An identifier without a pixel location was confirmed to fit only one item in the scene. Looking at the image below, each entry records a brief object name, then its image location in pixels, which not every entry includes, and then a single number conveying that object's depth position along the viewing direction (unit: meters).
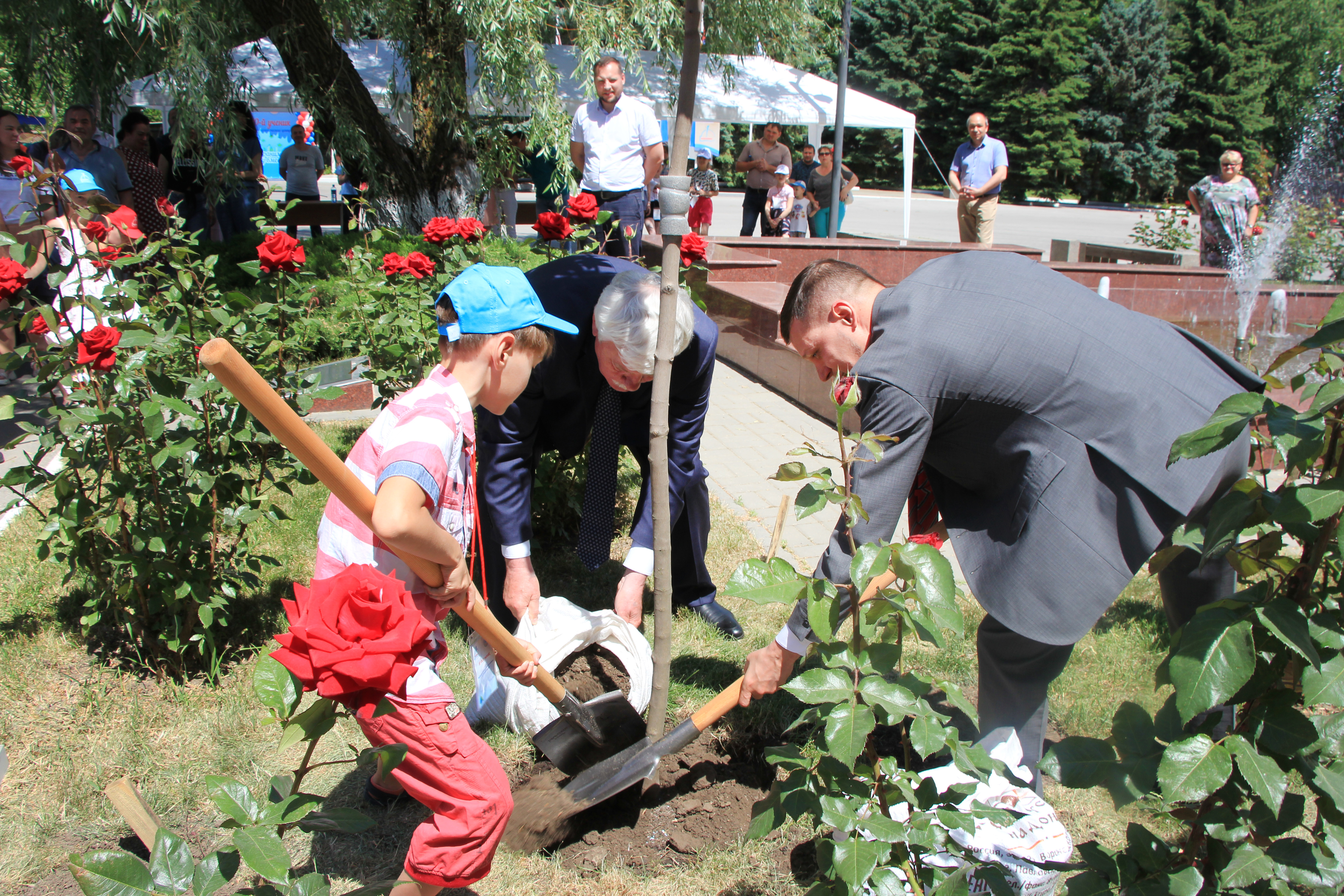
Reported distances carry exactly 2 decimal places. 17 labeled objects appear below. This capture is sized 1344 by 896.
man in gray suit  1.90
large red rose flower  1.07
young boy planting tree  1.76
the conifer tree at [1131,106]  35.50
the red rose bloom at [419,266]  3.54
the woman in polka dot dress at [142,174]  7.84
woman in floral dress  9.16
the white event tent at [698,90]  9.08
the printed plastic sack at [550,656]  2.65
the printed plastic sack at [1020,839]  1.85
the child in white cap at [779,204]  12.23
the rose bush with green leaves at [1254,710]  1.09
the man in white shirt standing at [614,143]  6.46
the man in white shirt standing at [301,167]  11.36
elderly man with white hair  2.54
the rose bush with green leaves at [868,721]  1.35
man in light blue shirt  9.98
